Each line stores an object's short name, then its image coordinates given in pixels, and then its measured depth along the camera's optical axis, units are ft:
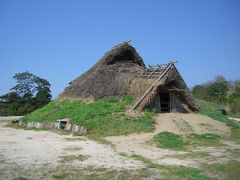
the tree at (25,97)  87.29
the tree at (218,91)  107.30
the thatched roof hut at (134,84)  46.91
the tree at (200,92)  112.01
